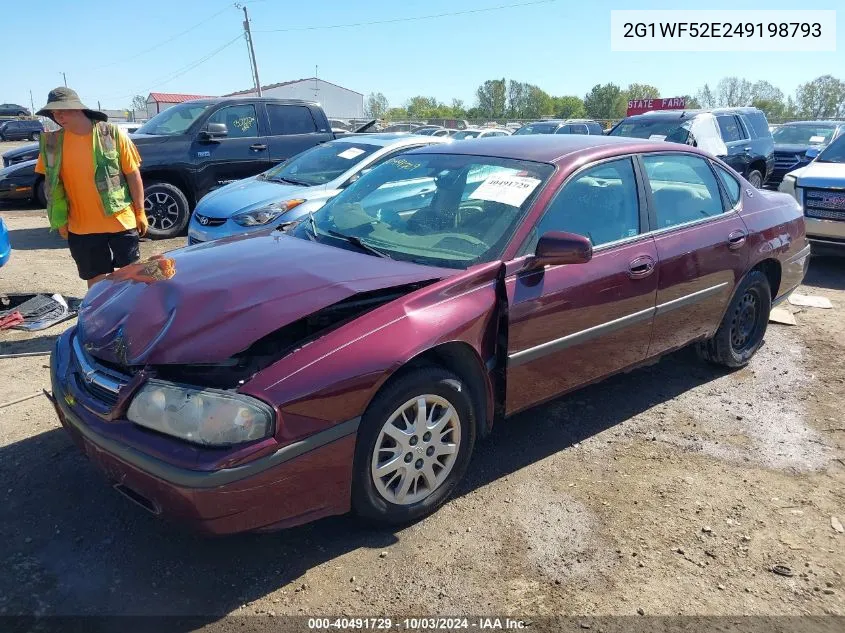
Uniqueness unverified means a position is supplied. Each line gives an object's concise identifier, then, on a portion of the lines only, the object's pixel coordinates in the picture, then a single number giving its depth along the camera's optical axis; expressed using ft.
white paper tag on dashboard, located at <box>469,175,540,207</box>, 10.75
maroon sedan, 7.62
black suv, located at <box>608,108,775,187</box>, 35.70
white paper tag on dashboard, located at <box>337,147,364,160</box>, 24.00
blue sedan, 20.84
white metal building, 240.32
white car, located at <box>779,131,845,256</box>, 24.11
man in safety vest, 14.23
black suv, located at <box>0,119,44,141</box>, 115.55
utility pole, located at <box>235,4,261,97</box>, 132.87
